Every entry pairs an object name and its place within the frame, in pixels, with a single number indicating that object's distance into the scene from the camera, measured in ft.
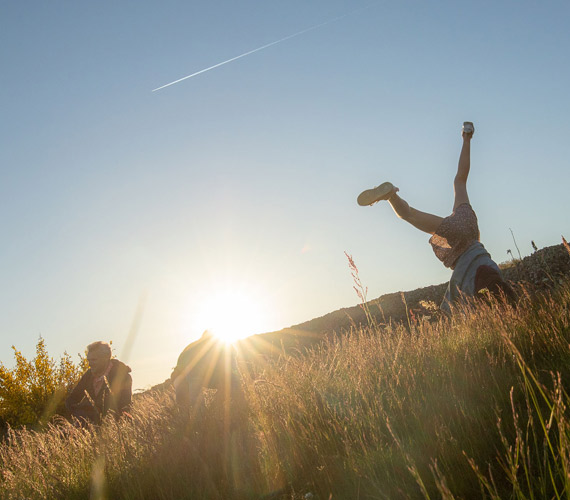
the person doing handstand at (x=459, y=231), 14.34
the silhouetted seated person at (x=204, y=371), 16.55
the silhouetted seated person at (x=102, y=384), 20.11
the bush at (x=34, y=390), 33.06
